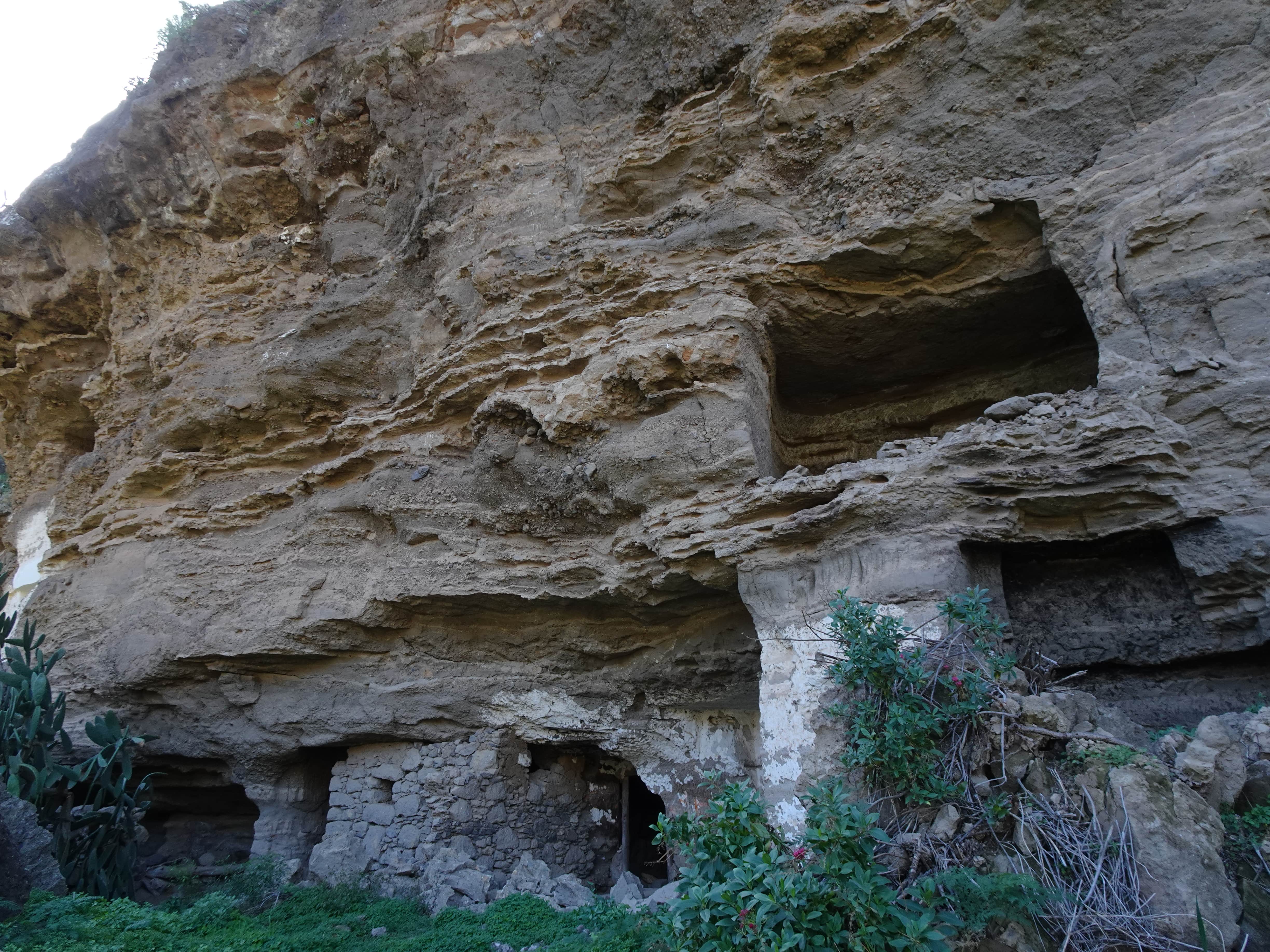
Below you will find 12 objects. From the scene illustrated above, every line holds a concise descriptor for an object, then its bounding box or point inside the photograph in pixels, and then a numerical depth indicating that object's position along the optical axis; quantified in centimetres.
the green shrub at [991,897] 279
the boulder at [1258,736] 304
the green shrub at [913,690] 338
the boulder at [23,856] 424
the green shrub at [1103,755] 303
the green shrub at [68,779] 509
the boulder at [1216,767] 292
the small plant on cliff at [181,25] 889
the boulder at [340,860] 580
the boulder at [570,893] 527
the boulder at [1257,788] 295
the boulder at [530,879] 538
